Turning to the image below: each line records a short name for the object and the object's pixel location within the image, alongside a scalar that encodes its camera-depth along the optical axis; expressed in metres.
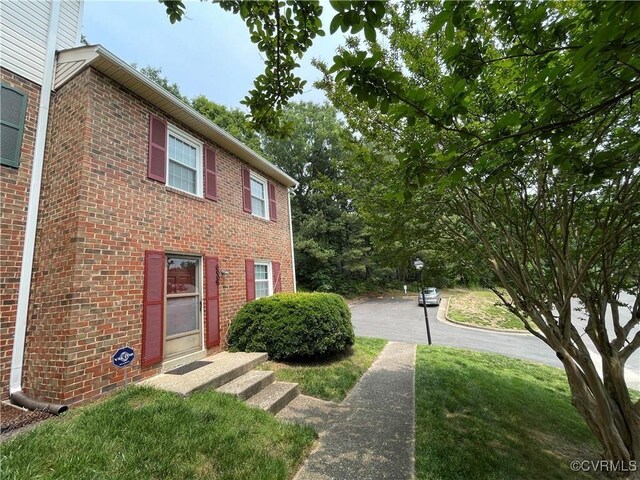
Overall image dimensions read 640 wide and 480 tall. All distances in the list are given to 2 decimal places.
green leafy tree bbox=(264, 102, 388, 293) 23.33
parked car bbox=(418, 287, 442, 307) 20.12
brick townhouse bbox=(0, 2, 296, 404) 4.06
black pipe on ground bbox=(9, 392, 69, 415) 3.53
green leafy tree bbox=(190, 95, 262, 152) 19.90
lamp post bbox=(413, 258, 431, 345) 7.83
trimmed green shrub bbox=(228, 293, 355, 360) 5.84
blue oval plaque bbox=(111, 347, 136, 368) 3.71
